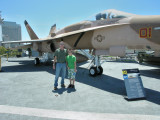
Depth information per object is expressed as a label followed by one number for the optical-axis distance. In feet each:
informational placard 12.75
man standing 16.39
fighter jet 16.65
